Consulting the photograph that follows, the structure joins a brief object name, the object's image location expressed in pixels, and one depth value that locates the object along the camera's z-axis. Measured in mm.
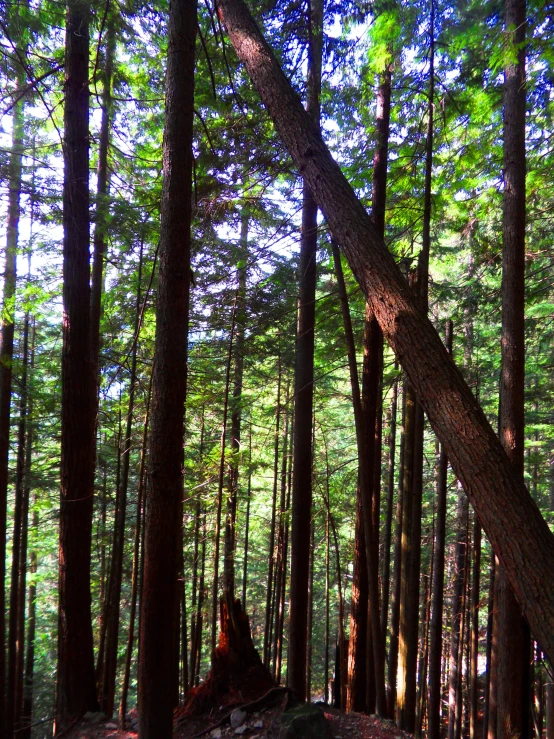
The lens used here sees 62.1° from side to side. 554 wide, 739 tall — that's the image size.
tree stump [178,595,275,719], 5766
